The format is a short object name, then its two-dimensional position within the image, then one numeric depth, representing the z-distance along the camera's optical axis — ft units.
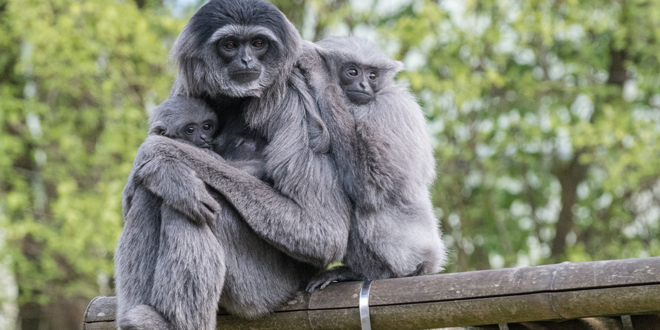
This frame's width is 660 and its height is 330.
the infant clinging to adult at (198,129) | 26.94
